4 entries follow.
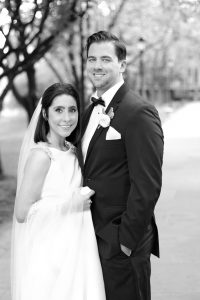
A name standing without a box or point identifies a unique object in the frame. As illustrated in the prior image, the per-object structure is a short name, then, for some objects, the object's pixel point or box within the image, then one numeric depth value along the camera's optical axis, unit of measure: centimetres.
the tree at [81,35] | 1860
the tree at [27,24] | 1235
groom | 339
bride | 363
